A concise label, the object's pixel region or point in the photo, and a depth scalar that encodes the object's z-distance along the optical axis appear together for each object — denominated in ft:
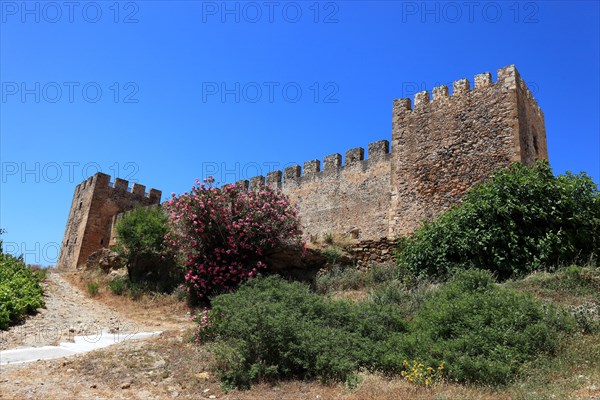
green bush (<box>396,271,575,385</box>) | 21.67
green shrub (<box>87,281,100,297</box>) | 56.29
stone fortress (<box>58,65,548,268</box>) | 48.34
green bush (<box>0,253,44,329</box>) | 39.45
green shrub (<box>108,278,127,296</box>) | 55.06
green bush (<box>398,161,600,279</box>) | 36.81
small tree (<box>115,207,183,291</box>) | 56.18
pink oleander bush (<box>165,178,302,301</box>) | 44.55
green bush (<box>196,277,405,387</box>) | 24.56
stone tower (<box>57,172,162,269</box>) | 90.63
